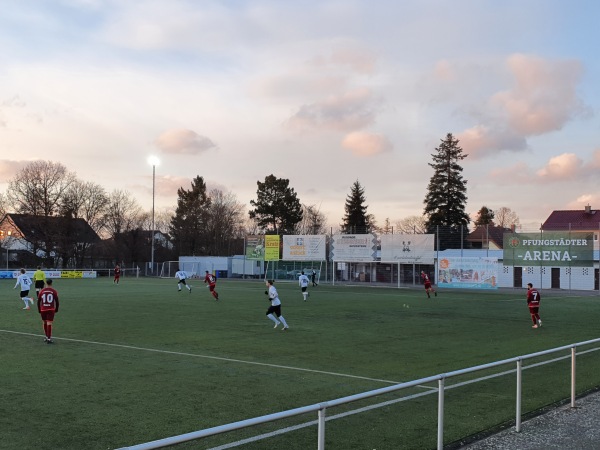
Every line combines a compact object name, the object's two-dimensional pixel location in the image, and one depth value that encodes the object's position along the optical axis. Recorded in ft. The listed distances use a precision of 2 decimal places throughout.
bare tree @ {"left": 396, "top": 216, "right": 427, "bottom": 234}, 324.19
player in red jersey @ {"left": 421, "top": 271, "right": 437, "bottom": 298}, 128.26
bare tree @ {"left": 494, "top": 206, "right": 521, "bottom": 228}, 380.17
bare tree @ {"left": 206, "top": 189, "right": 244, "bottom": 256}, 325.01
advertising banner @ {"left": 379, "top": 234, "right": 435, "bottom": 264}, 178.81
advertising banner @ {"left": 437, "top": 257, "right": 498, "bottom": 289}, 162.30
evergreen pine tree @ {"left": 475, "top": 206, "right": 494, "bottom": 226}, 385.60
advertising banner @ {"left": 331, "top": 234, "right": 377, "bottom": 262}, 190.67
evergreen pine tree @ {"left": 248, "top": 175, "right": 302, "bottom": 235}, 319.47
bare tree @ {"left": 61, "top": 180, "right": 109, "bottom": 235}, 254.06
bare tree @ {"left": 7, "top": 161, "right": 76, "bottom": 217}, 243.19
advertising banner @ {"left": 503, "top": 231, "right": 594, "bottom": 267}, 153.17
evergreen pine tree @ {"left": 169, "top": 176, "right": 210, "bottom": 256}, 322.14
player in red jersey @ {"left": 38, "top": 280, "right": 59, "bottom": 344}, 55.21
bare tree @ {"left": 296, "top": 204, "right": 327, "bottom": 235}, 363.97
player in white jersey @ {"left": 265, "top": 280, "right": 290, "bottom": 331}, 68.18
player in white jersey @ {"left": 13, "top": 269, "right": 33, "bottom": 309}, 91.04
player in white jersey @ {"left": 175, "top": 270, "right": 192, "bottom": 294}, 136.26
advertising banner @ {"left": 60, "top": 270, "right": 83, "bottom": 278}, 229.00
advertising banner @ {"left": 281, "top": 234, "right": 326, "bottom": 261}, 203.72
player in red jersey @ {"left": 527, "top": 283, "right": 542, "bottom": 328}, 72.74
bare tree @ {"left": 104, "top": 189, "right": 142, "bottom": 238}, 289.80
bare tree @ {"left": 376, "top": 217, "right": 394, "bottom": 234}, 320.37
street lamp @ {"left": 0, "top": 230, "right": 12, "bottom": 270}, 265.95
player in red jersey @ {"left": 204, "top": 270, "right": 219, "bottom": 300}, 111.96
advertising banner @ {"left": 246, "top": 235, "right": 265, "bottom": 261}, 215.16
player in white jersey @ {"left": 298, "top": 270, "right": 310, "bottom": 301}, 116.67
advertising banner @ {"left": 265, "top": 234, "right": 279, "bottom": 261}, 209.74
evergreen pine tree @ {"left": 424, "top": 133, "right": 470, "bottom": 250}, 280.72
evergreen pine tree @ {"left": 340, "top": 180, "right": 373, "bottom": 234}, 316.60
